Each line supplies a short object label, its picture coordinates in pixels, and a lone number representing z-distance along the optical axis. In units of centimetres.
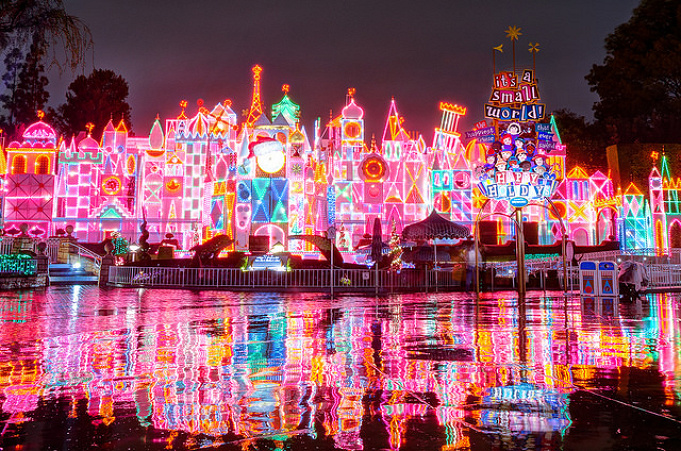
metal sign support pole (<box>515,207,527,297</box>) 2106
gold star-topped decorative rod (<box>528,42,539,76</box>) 2623
